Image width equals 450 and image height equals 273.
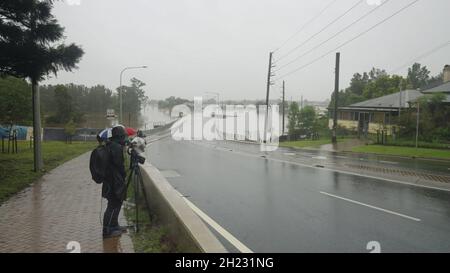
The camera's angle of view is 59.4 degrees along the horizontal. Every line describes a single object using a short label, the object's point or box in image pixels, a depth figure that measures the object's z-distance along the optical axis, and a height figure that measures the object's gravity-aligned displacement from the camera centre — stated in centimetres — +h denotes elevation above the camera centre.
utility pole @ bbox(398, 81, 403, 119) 3662 +134
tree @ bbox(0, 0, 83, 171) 1136 +219
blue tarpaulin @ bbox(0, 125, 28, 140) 3620 -140
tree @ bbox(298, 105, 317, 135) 5575 +1
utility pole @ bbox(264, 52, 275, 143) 4745 +366
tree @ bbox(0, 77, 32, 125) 3216 +133
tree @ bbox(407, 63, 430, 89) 9455 +1165
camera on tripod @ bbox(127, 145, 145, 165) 723 -70
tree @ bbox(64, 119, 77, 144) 3825 -115
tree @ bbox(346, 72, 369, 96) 8875 +778
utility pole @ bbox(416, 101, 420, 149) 2908 -47
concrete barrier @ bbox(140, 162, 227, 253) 464 -144
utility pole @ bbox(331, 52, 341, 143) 3462 +314
